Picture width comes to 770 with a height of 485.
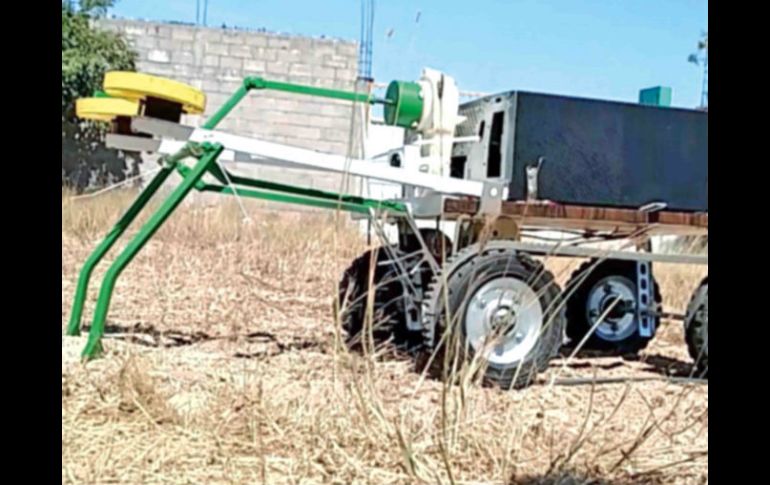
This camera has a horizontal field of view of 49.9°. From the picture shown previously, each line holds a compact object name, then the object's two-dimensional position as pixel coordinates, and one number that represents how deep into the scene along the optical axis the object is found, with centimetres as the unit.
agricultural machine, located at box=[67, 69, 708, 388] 373
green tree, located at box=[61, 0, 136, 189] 1046
